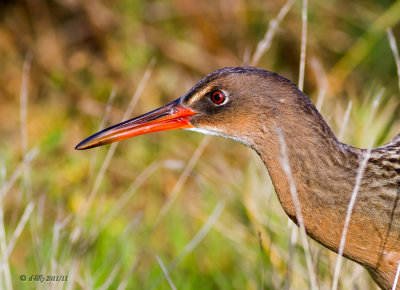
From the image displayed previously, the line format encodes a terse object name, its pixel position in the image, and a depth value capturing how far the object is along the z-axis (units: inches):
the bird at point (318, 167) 201.9
